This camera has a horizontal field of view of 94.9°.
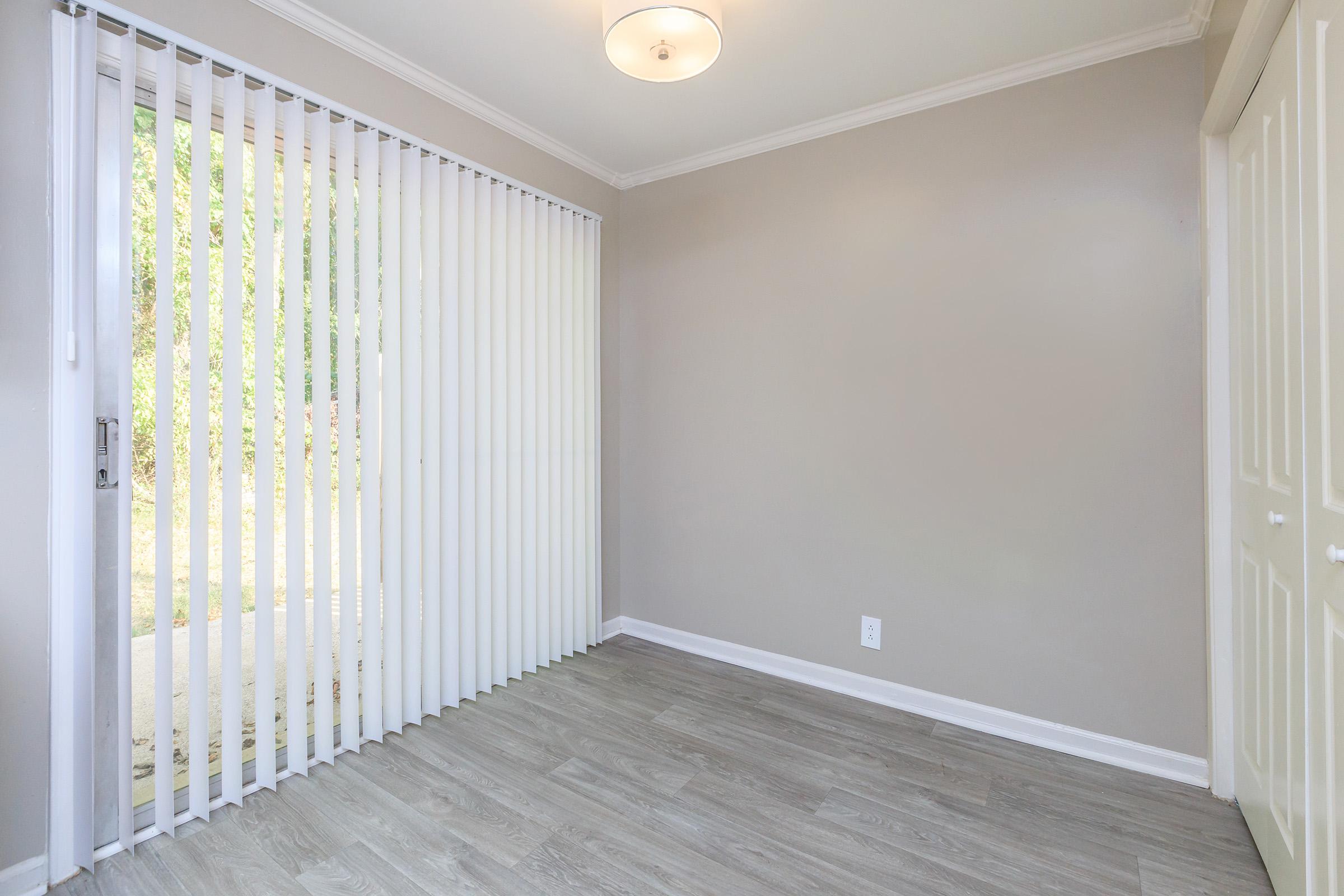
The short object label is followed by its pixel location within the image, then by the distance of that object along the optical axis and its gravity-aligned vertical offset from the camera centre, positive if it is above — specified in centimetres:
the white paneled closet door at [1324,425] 120 +4
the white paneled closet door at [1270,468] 144 -6
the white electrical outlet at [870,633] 280 -83
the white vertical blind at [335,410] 180 +17
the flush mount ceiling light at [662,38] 180 +126
